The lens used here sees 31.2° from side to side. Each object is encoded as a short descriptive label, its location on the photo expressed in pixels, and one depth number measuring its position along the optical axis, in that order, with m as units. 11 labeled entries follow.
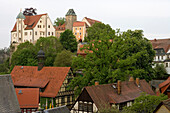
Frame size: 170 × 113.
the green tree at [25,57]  66.81
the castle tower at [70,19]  105.94
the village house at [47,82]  41.88
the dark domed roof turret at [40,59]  48.59
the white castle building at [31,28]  93.38
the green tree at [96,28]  83.07
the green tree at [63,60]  61.19
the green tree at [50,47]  67.08
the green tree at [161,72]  68.44
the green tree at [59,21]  127.00
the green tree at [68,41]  81.04
